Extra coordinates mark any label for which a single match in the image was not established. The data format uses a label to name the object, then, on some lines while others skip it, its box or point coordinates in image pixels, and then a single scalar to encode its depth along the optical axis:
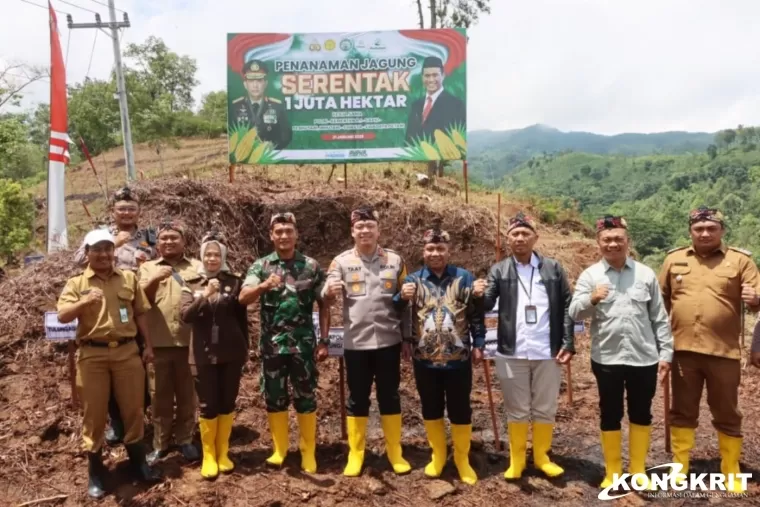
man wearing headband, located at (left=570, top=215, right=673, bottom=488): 3.51
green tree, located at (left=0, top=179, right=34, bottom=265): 11.84
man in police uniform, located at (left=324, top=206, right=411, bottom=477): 3.78
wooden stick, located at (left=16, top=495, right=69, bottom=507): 3.62
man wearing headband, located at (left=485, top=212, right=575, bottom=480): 3.68
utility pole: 14.93
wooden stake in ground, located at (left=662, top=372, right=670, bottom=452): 4.00
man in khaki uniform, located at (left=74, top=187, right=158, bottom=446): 4.14
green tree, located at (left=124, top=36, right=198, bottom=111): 28.70
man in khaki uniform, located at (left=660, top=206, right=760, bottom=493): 3.57
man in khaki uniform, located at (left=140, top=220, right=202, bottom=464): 3.88
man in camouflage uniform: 3.78
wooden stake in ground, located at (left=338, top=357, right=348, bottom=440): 4.54
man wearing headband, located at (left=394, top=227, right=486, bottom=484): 3.71
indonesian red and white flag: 8.24
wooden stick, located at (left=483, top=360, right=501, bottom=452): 4.34
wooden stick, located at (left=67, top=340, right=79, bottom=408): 4.40
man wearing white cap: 3.42
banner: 7.93
